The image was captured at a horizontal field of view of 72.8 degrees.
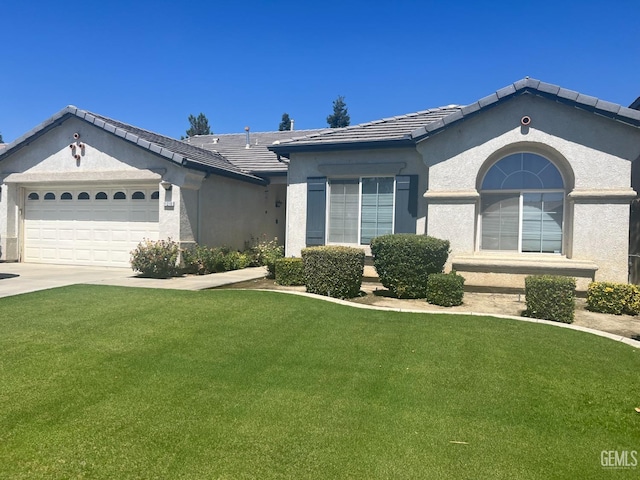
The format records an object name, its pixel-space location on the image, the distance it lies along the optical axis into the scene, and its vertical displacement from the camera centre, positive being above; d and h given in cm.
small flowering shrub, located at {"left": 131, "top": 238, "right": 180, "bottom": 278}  1184 -86
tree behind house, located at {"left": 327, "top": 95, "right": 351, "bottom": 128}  4450 +1207
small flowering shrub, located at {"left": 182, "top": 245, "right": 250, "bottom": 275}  1296 -94
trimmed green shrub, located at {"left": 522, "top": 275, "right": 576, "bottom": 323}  752 -106
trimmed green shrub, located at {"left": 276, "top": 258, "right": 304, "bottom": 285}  1062 -99
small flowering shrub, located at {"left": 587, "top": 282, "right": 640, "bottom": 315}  838 -115
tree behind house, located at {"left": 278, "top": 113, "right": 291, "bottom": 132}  4439 +1116
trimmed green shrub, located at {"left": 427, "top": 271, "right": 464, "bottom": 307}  851 -109
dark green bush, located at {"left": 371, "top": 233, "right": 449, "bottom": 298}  914 -59
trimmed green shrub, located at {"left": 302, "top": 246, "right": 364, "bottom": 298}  913 -82
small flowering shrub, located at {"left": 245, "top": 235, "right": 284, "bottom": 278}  1195 -69
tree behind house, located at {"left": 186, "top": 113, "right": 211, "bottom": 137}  4975 +1207
